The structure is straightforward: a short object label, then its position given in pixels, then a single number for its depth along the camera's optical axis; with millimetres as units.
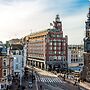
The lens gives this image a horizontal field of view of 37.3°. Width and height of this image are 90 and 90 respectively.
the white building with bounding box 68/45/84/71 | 91809
